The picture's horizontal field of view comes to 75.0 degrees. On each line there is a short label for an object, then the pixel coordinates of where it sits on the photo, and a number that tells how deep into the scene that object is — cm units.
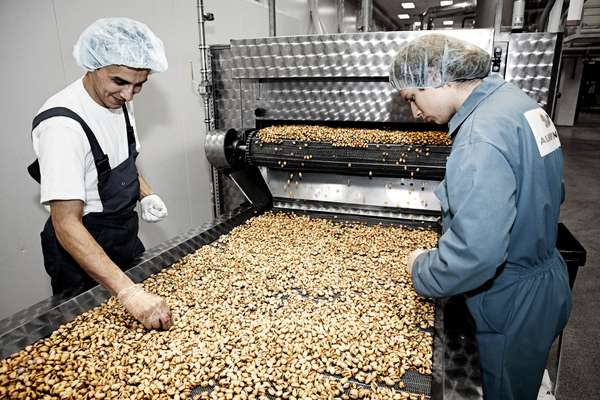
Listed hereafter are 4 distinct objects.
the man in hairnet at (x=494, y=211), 115
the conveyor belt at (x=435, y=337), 112
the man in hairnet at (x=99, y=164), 140
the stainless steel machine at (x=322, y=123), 212
